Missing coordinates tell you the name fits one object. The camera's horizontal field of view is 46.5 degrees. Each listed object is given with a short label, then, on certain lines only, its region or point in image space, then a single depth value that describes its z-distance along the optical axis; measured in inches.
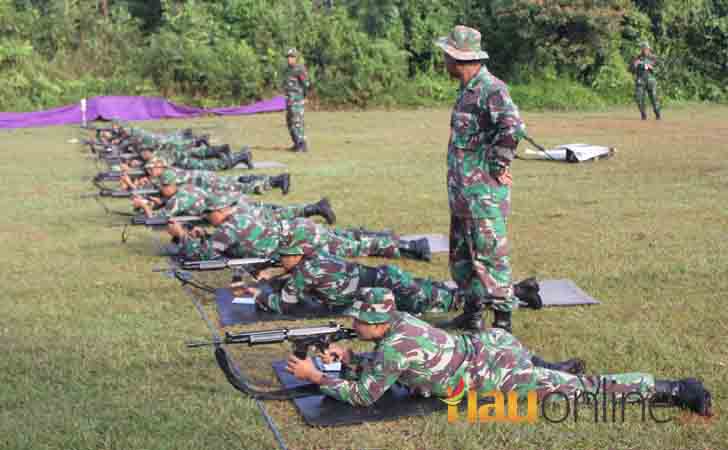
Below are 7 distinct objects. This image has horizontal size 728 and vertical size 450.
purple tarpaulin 1047.0
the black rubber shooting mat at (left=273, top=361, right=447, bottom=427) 193.2
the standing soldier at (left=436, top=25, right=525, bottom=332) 241.8
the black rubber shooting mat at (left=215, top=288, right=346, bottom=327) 268.7
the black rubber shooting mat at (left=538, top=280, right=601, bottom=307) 278.8
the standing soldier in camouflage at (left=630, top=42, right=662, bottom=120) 932.0
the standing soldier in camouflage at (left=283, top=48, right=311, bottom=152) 689.0
